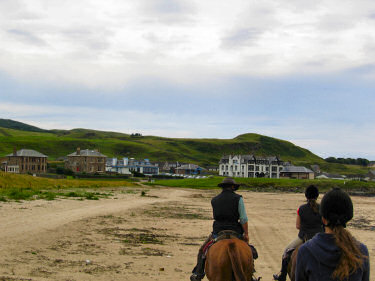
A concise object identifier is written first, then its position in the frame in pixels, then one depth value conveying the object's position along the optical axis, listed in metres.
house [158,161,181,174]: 157.94
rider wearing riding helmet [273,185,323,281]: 10.44
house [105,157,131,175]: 135.62
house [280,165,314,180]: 128.75
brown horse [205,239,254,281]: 8.42
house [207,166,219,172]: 181.32
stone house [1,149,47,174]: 112.94
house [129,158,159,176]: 140.62
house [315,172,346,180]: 144.77
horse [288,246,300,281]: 9.35
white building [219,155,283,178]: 128.25
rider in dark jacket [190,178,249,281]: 9.77
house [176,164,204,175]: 151.50
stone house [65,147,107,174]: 124.00
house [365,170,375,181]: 148.64
